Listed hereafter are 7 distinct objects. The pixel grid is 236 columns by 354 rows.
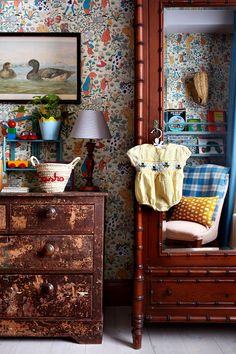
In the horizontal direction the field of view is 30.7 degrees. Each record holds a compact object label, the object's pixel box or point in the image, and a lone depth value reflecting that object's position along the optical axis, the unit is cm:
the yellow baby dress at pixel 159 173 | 254
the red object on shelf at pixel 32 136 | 305
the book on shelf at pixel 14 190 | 267
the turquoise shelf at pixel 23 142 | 310
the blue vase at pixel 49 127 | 300
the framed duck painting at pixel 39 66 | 311
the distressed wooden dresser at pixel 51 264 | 259
